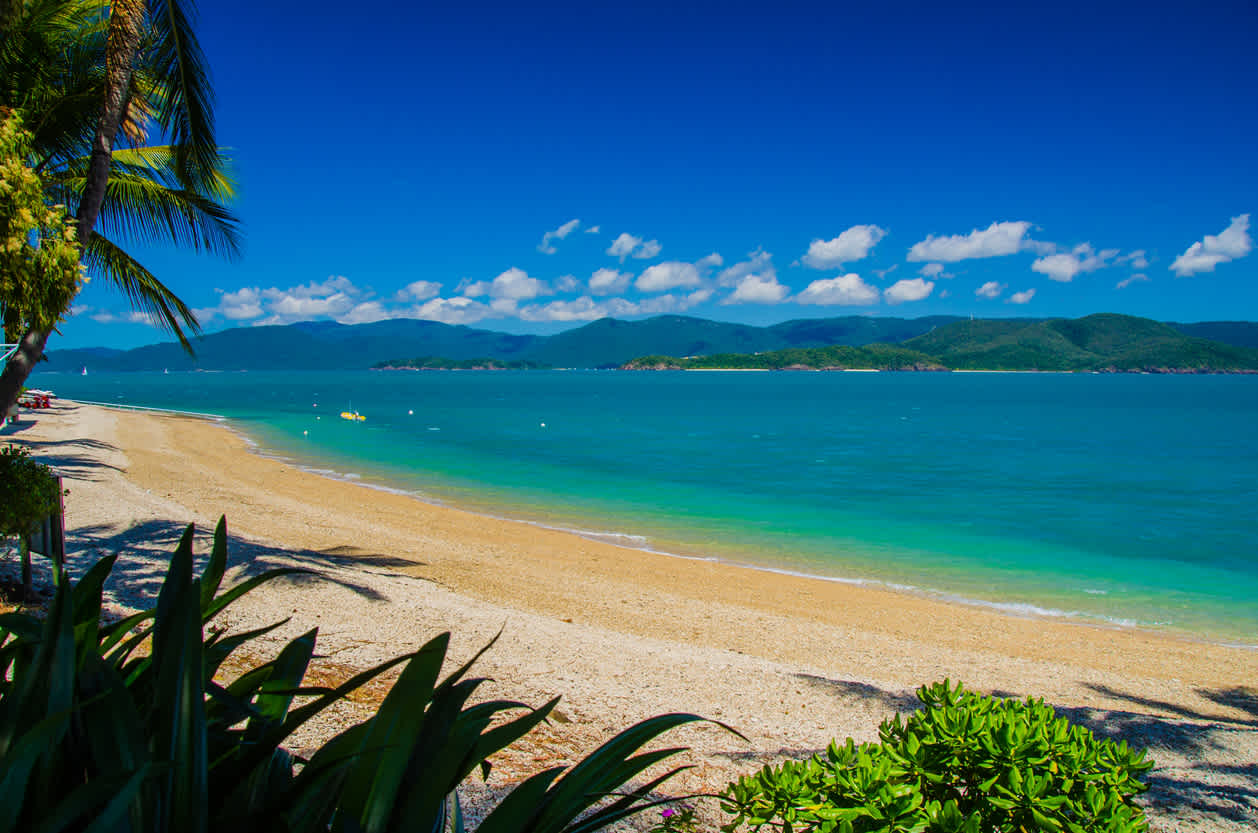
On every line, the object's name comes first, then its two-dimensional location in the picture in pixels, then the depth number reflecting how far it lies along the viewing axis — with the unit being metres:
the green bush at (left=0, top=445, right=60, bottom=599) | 5.72
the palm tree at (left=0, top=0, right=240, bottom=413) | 7.03
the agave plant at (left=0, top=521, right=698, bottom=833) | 1.27
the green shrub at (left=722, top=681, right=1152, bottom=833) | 2.04
